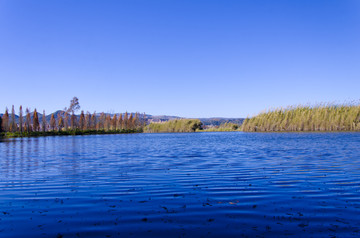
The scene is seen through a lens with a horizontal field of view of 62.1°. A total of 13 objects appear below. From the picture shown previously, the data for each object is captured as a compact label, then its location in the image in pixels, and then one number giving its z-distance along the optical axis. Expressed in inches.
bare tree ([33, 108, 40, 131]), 3617.1
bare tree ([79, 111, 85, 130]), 4341.3
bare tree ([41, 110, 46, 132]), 3356.3
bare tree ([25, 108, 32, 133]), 3302.2
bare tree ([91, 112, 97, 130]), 4577.3
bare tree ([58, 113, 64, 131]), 4209.9
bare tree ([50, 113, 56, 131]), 4328.5
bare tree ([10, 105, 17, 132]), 3251.7
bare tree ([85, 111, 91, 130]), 4452.3
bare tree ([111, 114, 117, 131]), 4576.8
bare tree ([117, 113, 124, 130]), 4539.9
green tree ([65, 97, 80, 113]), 4591.0
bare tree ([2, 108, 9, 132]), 3233.3
